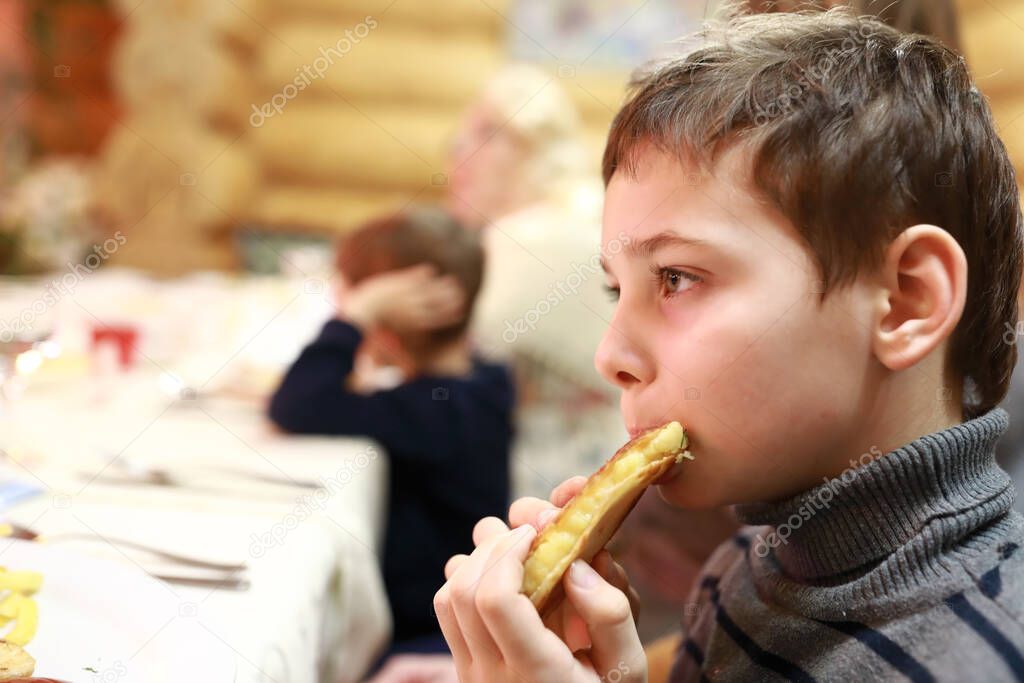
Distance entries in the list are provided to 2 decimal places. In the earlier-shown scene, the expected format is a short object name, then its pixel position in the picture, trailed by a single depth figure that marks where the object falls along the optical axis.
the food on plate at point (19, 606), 0.67
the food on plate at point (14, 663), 0.60
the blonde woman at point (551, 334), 2.15
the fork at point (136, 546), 0.83
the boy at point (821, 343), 0.67
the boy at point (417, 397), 1.51
